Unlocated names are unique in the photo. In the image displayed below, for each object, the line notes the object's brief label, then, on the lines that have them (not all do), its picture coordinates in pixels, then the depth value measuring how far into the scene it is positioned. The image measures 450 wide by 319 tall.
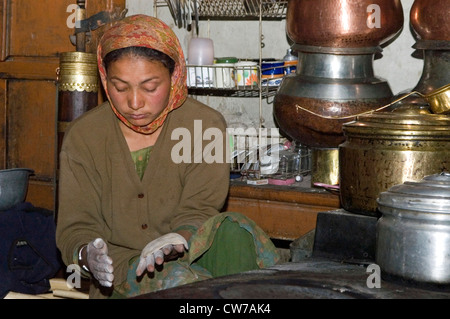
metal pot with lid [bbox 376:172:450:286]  1.84
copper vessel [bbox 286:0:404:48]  2.91
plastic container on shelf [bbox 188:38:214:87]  3.49
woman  2.28
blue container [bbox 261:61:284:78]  3.40
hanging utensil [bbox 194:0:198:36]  3.57
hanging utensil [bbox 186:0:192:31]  3.68
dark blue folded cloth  3.42
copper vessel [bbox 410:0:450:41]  2.88
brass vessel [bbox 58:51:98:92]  3.41
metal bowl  3.61
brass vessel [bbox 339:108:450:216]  2.16
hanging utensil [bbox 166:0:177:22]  3.65
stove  1.73
